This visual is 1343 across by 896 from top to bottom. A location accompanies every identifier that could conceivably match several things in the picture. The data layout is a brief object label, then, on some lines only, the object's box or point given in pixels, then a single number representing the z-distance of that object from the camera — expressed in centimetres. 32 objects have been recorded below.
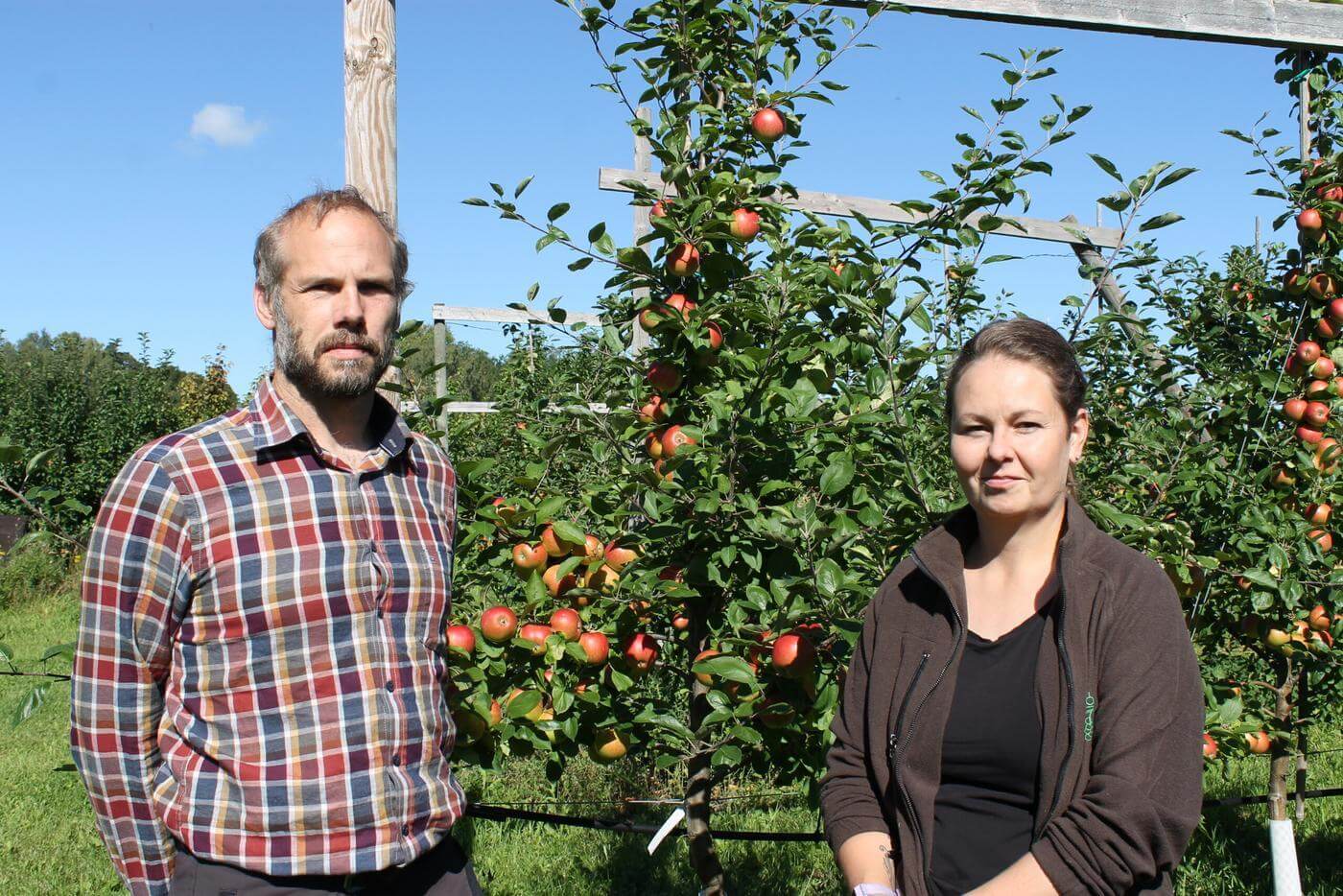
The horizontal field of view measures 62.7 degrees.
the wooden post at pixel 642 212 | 326
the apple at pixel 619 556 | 217
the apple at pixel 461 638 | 196
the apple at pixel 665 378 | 216
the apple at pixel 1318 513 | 276
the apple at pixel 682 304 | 209
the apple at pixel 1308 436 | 283
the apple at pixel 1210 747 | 229
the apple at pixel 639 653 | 211
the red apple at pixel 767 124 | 217
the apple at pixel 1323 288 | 293
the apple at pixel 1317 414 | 285
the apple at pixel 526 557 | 204
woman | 123
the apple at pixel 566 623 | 199
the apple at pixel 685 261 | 210
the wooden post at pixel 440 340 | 598
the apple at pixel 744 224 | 208
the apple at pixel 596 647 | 199
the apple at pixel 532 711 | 195
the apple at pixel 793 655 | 181
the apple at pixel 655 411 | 220
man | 140
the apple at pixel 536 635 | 196
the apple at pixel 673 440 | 205
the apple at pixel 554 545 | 206
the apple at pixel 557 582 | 200
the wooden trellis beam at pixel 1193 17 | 269
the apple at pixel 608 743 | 209
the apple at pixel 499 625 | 200
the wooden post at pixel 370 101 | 226
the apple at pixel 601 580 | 210
